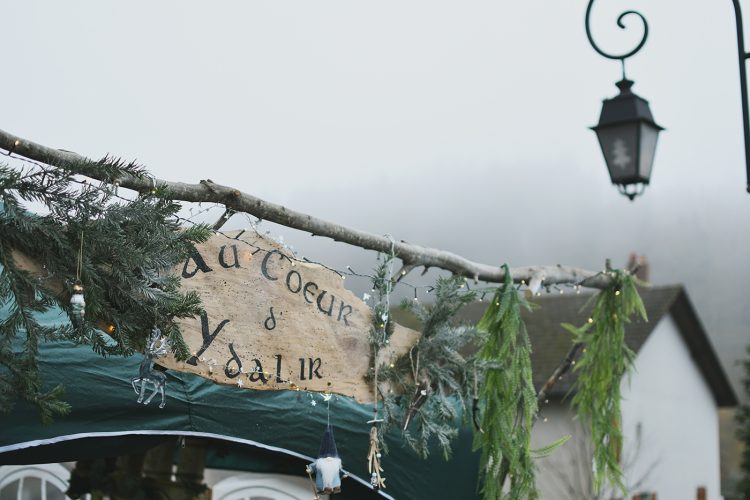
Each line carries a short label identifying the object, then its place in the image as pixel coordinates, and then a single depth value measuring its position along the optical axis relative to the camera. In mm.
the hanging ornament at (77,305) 2850
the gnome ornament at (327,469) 3959
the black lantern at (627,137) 5645
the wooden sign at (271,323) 3674
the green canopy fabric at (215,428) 3551
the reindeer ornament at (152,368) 3193
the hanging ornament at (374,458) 4203
